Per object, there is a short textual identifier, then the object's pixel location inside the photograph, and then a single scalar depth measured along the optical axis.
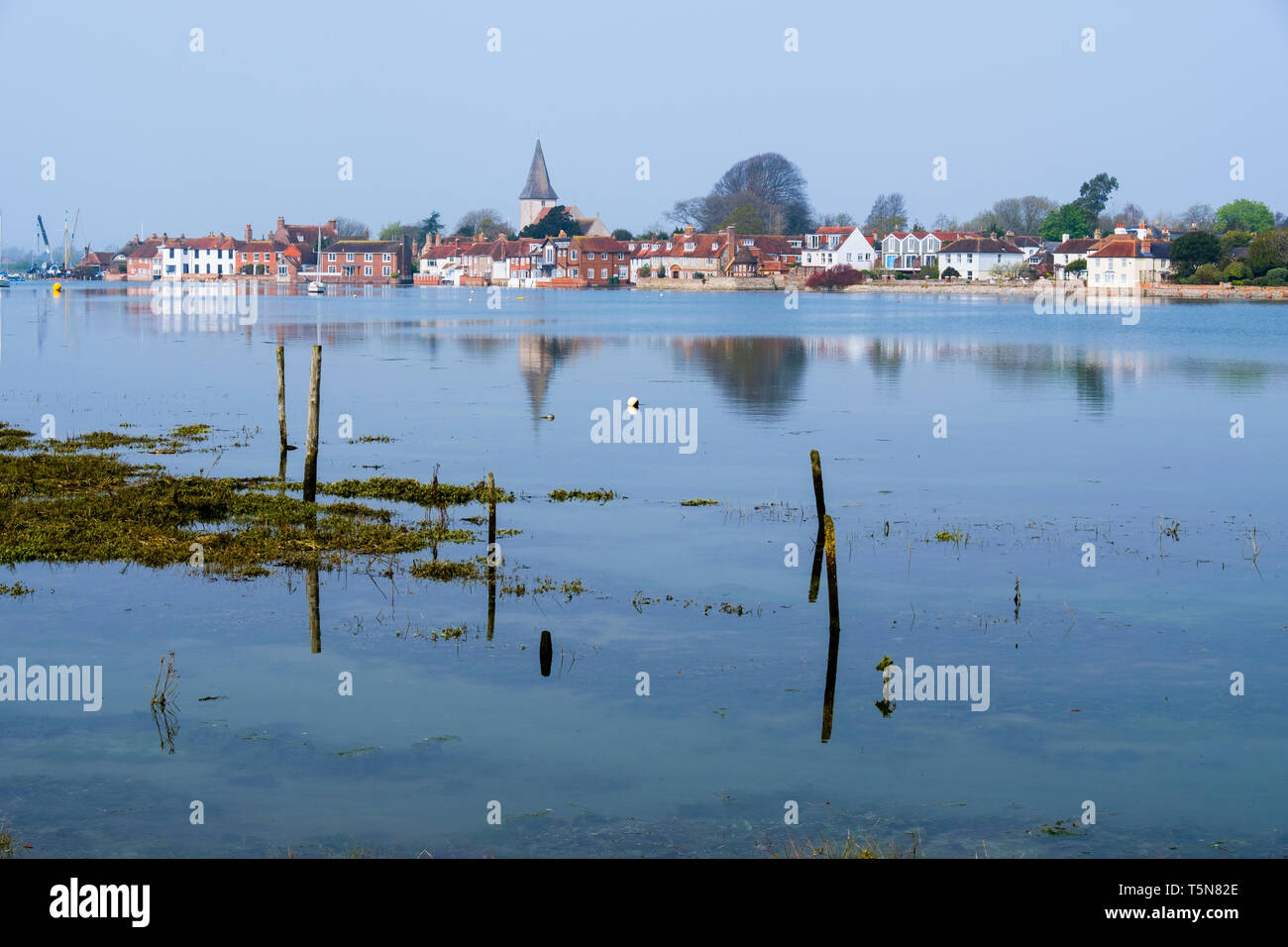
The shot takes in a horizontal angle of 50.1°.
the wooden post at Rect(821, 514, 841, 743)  17.56
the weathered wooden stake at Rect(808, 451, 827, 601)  21.92
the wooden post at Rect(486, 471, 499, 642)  22.52
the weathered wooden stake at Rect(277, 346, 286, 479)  36.22
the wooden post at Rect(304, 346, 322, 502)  27.23
